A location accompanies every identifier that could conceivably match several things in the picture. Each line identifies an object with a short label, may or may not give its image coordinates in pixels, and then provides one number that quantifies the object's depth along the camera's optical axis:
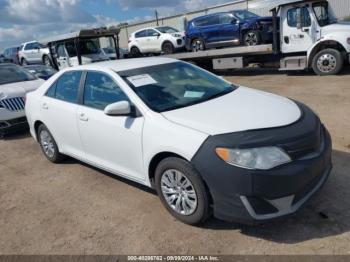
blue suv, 12.62
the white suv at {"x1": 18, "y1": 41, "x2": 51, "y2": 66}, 22.45
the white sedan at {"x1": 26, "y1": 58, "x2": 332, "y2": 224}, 2.96
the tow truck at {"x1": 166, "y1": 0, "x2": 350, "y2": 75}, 10.81
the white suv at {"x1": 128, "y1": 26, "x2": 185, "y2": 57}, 16.88
